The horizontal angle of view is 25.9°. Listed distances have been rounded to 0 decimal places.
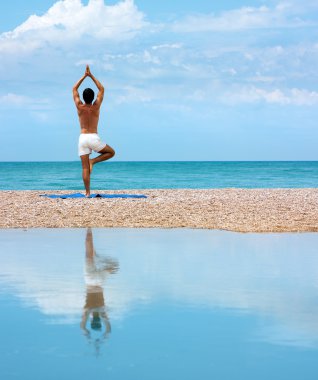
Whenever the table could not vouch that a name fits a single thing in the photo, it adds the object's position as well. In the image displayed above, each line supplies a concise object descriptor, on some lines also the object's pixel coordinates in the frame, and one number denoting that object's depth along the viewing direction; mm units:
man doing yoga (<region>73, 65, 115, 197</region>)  14930
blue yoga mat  15823
